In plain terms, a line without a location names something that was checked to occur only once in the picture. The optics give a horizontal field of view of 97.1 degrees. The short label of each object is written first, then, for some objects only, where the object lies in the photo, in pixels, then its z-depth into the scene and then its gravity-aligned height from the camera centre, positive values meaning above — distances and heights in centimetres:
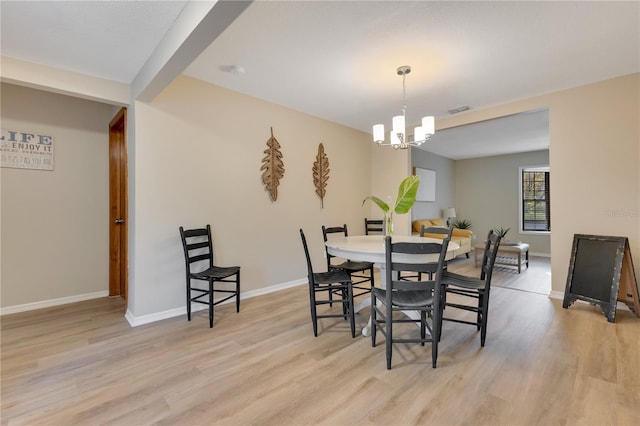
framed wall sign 303 +70
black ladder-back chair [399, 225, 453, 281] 315 -24
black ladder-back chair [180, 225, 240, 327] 282 -57
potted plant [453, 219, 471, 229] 777 -39
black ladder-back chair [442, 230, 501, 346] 228 -61
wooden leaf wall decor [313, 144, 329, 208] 437 +60
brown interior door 369 -2
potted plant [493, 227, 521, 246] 539 -66
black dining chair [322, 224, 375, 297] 303 -62
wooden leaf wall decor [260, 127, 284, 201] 374 +59
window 718 +27
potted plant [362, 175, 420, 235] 281 +13
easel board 292 -71
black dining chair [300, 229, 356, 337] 248 -66
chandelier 283 +82
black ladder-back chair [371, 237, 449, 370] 194 -54
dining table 221 -35
